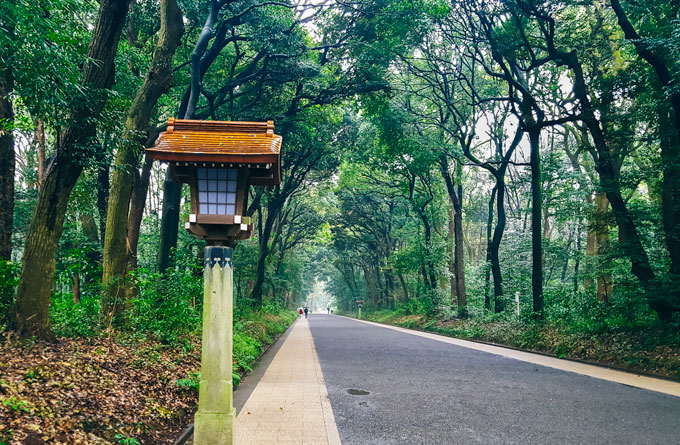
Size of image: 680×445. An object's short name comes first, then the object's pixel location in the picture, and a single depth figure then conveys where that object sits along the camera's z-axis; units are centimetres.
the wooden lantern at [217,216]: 425
